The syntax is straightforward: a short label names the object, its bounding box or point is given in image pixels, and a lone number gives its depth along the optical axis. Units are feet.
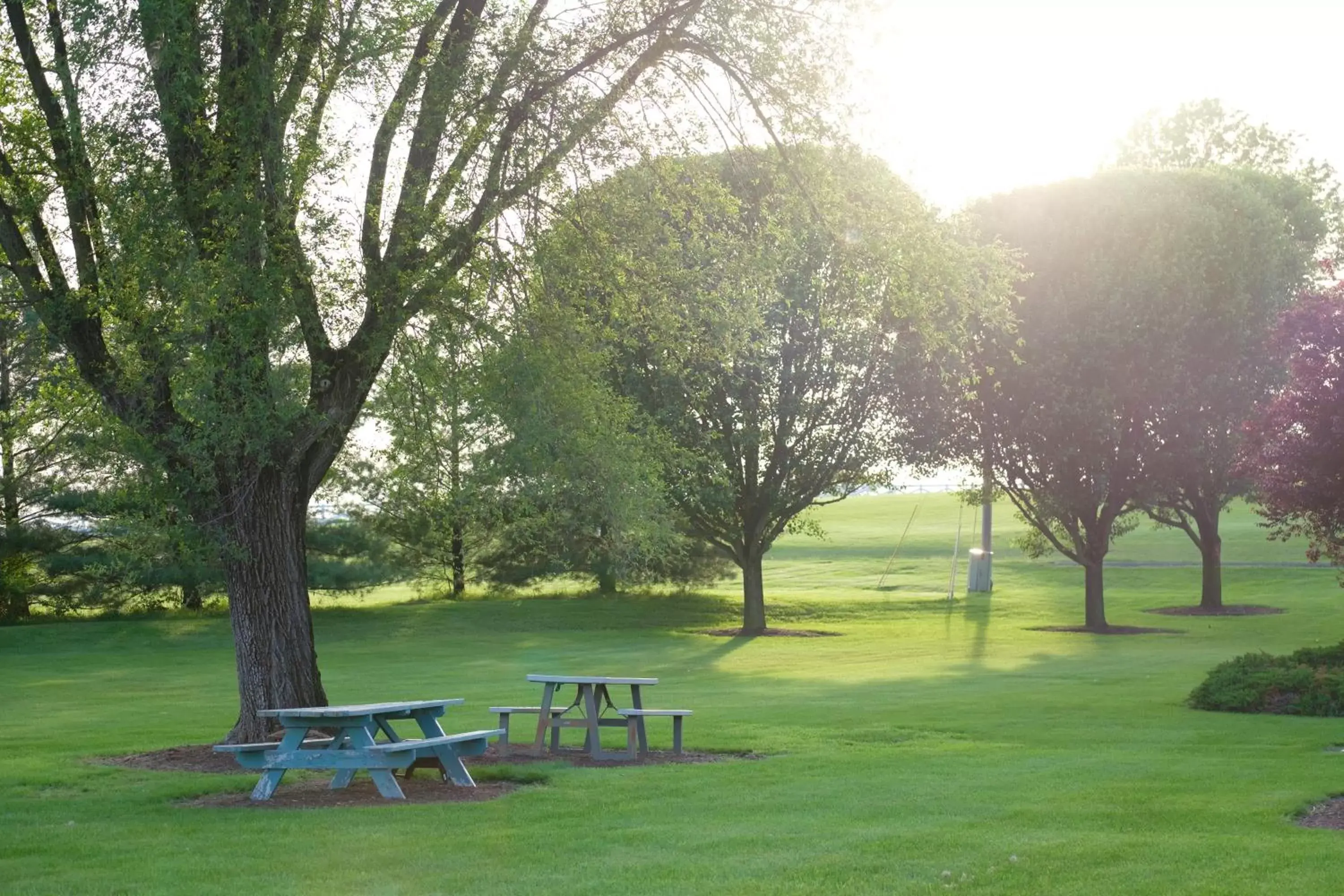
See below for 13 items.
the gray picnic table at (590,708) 51.37
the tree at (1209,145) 180.55
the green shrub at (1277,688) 63.16
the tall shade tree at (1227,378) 121.49
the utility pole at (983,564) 173.88
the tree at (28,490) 131.75
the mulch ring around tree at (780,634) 133.59
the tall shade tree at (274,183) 43.06
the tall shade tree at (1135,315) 119.65
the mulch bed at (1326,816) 34.63
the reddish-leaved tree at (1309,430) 71.82
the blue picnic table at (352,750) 39.47
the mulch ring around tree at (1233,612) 146.72
